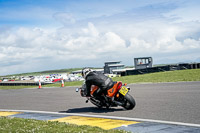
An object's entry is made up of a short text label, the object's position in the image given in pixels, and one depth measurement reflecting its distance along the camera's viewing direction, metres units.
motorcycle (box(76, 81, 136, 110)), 9.08
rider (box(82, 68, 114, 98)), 9.36
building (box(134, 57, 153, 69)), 60.91
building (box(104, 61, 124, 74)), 98.14
